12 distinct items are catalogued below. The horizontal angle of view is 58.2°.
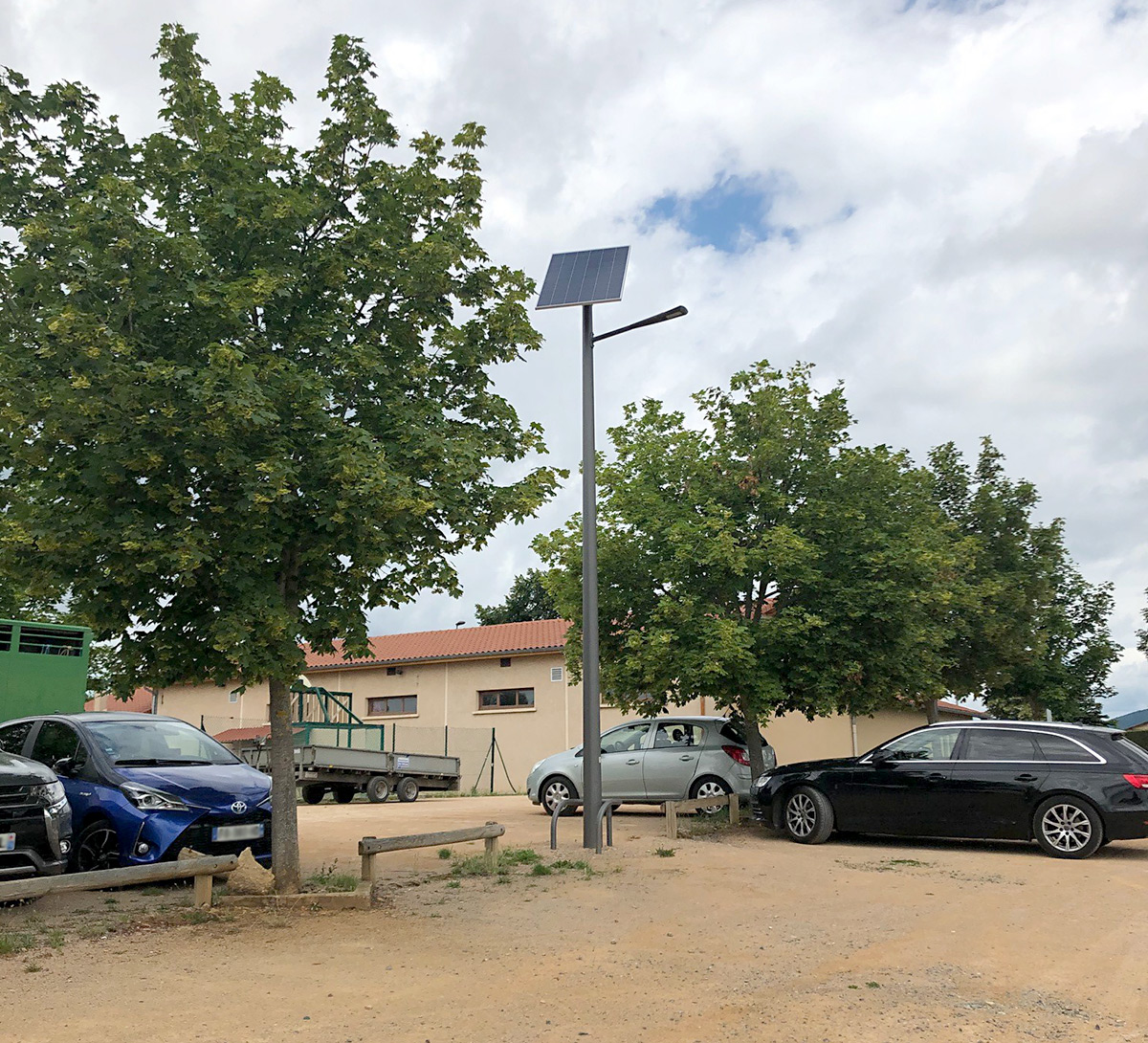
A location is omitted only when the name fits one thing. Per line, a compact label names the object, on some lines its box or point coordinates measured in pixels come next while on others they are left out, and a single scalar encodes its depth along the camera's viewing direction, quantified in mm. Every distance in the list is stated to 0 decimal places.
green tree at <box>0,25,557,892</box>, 7211
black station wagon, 11188
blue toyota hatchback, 9000
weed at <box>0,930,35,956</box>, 6629
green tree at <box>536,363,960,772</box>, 14773
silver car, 15867
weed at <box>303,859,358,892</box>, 8969
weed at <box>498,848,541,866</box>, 11062
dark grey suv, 7750
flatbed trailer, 21906
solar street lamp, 11945
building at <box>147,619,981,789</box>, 29531
